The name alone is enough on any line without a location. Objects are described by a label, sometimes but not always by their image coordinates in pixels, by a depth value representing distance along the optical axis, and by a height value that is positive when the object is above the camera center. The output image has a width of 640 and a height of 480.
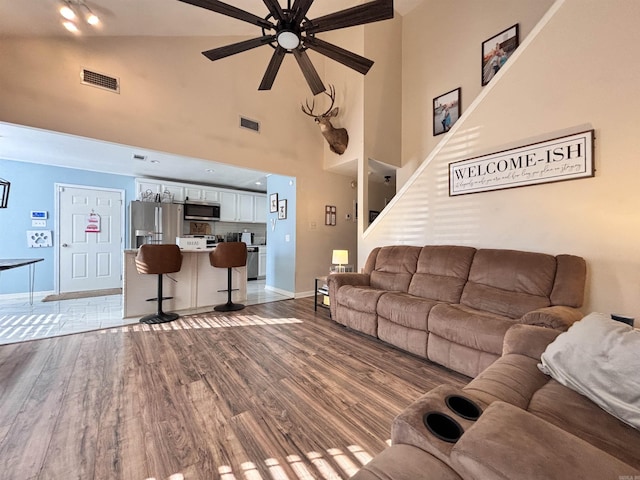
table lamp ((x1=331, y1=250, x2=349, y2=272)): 3.94 -0.28
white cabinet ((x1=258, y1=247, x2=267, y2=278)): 6.77 -0.62
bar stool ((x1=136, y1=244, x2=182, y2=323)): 3.29 -0.32
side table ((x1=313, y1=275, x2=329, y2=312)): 3.67 -0.79
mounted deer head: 4.57 +1.83
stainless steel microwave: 6.09 +0.61
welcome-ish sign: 2.18 +0.69
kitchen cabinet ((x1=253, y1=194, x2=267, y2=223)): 7.23 +0.81
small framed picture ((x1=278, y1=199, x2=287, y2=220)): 5.06 +0.55
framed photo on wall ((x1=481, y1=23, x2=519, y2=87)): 3.66 +2.69
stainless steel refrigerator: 5.49 +0.31
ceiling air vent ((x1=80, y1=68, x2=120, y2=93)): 3.06 +1.85
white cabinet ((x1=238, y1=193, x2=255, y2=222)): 6.98 +0.80
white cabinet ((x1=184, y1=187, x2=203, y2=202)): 6.21 +1.03
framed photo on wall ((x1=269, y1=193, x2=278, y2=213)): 5.32 +0.71
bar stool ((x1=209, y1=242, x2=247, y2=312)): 3.86 -0.30
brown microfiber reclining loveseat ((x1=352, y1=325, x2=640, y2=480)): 0.64 -0.58
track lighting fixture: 2.63 +2.30
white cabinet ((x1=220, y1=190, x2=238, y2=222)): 6.69 +0.80
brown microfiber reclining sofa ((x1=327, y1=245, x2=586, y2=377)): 2.00 -0.56
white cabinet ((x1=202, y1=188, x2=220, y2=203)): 6.42 +1.04
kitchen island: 3.55 -0.73
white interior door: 5.05 -0.03
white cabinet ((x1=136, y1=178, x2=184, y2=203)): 5.70 +1.07
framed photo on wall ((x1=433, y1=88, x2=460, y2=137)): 4.27 +2.12
